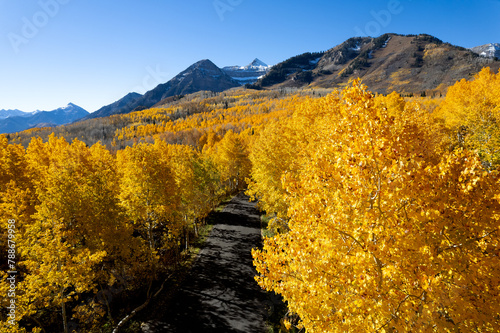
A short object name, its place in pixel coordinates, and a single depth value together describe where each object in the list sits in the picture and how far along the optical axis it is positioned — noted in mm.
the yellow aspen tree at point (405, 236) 5410
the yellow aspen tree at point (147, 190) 18578
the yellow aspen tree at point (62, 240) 12133
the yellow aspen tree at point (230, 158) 49906
